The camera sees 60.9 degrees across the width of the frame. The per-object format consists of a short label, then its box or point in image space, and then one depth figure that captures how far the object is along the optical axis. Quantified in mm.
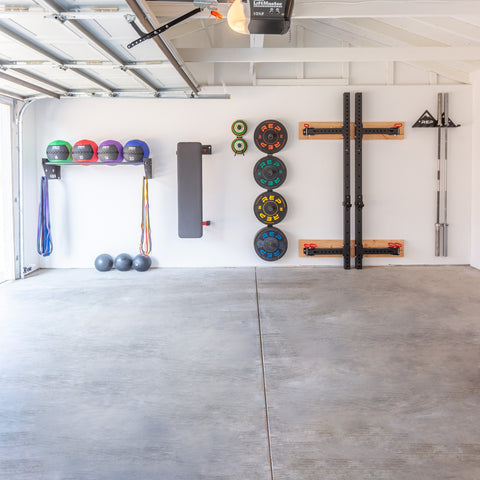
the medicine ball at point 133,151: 5625
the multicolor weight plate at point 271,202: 6027
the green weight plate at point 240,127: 5961
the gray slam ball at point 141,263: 5930
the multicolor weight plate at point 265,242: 6031
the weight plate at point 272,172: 5977
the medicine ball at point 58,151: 5574
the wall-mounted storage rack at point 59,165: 5801
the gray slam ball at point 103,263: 5977
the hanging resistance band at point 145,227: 6070
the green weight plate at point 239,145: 5980
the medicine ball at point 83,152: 5527
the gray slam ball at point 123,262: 5961
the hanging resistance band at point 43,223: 5984
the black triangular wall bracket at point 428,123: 5961
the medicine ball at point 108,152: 5551
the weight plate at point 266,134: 5953
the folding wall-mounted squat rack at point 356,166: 5984
